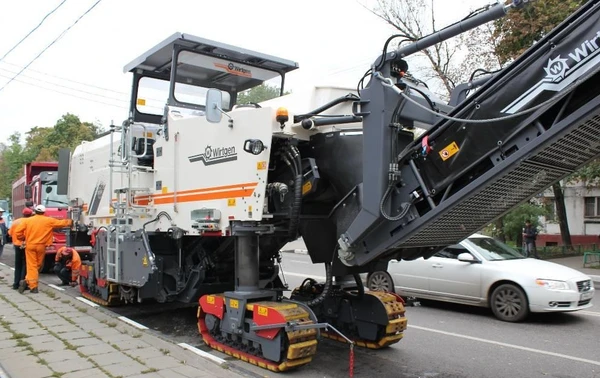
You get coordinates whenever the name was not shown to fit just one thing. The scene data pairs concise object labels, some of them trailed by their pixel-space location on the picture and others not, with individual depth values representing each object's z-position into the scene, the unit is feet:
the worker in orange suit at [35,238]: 31.58
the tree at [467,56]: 60.70
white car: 27.30
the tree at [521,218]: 68.33
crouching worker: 33.53
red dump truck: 42.98
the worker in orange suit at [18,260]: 32.89
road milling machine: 12.69
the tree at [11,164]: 199.00
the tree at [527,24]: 50.83
